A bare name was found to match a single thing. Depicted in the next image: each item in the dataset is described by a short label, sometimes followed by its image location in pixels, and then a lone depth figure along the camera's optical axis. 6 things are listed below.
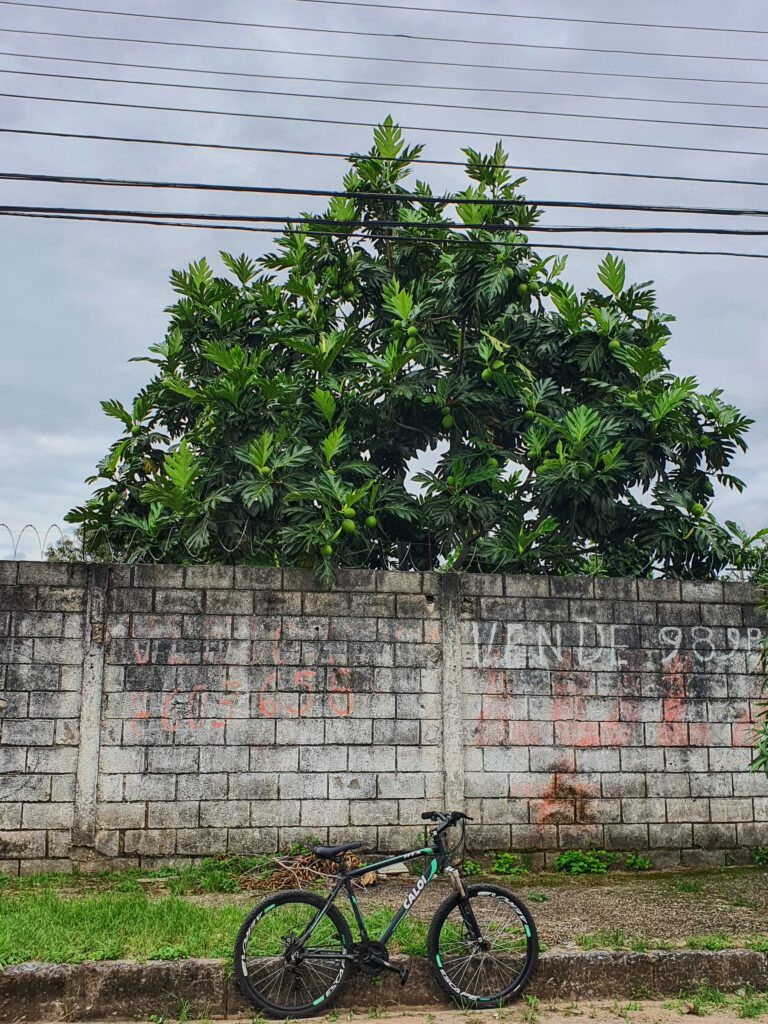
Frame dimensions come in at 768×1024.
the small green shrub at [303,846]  7.36
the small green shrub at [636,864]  7.77
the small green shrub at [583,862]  7.66
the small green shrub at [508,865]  7.52
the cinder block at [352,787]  7.53
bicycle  4.89
